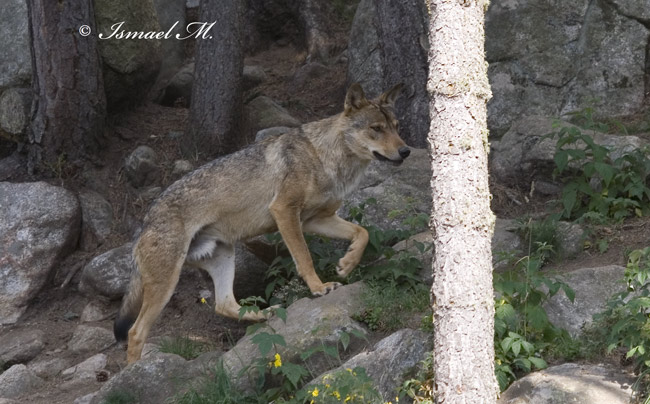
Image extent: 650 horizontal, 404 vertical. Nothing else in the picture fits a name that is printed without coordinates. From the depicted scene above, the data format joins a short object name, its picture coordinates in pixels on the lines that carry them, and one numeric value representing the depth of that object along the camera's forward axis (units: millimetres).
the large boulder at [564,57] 23109
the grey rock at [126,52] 23234
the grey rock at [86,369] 17000
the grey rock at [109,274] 19766
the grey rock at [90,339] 18422
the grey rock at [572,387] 10812
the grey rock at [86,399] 14302
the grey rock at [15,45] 23172
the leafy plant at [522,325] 11687
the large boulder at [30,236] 20375
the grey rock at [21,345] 18266
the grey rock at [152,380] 13937
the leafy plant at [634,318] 10656
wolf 16250
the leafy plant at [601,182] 16531
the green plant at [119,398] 13703
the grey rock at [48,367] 17344
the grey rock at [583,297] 13047
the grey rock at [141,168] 22422
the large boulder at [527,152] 19094
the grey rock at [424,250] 15522
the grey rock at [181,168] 22406
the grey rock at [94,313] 19844
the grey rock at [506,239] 16219
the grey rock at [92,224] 21531
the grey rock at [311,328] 13609
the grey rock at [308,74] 27484
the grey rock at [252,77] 27406
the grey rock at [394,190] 18500
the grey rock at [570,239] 16125
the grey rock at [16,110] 22250
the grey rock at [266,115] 23922
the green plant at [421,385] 11719
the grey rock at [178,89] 26516
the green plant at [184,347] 15602
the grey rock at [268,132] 22422
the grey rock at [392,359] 12219
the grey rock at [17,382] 16203
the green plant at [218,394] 12914
